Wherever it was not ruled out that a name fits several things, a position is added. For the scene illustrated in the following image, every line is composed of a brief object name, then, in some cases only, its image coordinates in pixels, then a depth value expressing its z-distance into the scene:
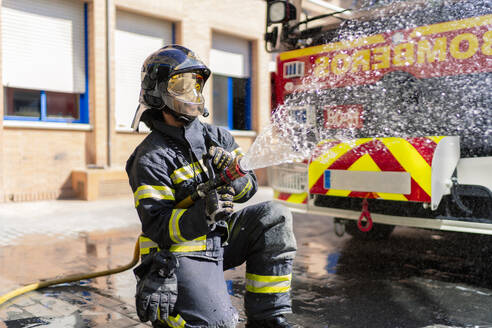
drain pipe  9.67
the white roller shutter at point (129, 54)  10.25
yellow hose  3.45
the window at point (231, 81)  12.31
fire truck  3.44
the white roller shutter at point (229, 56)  12.19
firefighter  2.35
